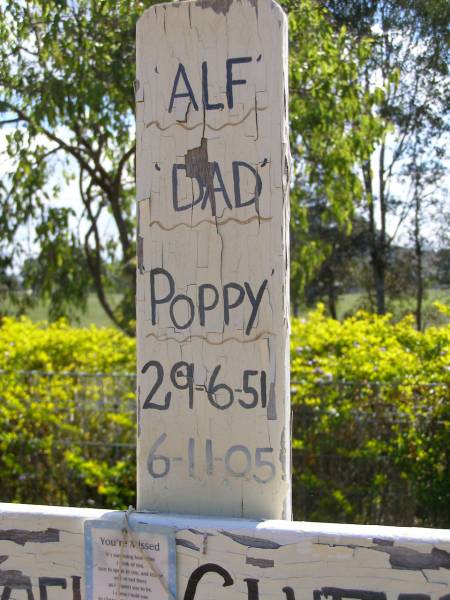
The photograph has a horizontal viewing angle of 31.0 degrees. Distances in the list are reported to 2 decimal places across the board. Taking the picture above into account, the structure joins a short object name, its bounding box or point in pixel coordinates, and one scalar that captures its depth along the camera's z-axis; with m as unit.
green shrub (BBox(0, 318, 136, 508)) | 5.20
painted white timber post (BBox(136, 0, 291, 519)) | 1.88
